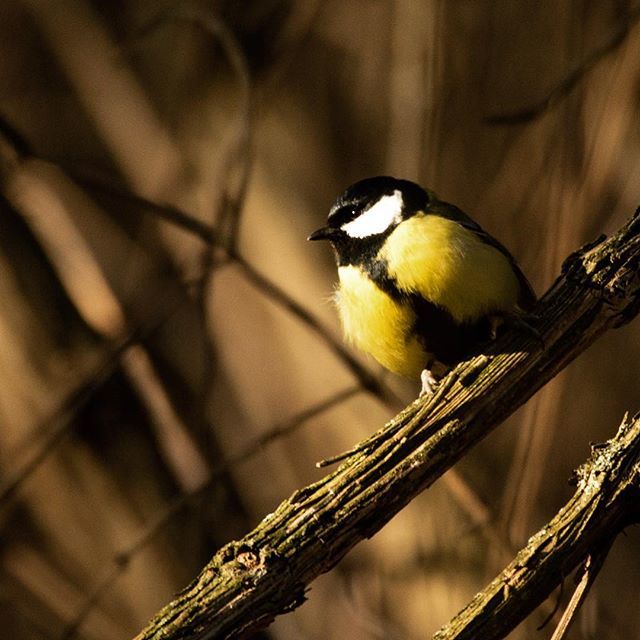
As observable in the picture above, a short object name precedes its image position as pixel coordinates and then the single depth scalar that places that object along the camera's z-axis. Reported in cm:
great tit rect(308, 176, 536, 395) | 447
